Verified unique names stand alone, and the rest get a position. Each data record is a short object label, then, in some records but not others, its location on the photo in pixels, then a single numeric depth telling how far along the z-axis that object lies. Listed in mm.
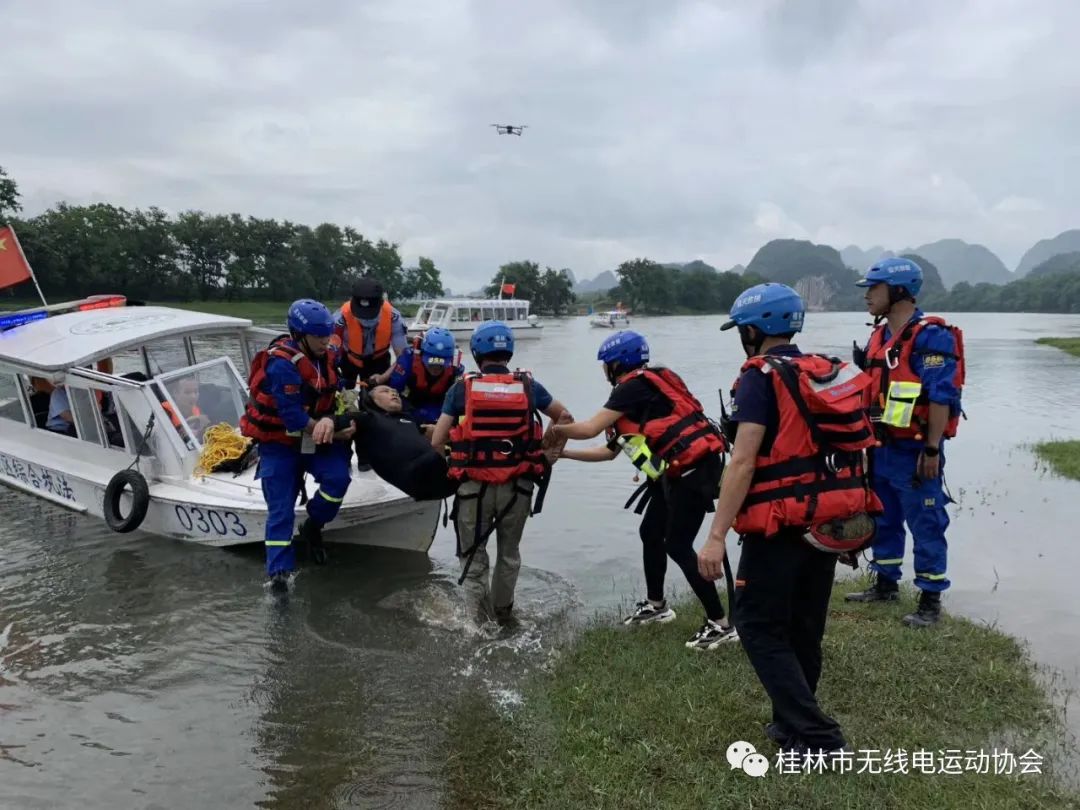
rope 7742
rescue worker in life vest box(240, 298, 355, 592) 6000
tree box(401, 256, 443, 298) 115750
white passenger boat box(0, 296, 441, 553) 7266
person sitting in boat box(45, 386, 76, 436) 8796
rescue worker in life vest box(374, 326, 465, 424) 6750
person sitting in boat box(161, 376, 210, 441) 7969
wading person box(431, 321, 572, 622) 5246
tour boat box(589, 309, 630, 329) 77875
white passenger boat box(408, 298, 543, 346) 48706
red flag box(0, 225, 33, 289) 10016
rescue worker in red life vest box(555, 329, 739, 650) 4867
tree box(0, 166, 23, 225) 60625
